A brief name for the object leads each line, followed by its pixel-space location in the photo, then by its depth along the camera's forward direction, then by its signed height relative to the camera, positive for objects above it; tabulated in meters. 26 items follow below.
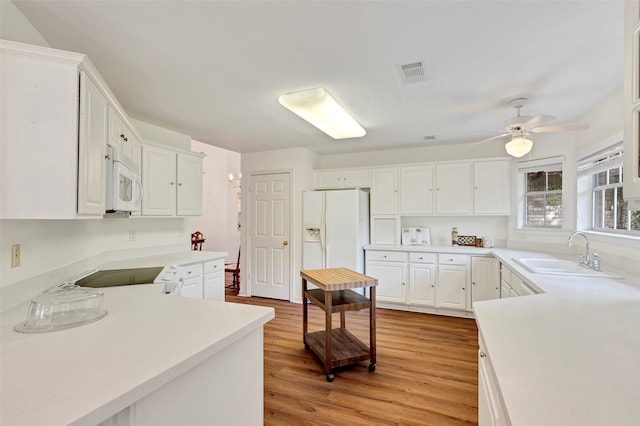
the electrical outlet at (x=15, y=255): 1.47 -0.23
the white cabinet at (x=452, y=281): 3.84 -0.90
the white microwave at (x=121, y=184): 1.85 +0.19
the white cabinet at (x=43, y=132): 1.24 +0.36
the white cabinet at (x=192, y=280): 2.93 -0.72
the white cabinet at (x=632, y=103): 1.09 +0.44
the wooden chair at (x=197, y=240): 6.27 -0.61
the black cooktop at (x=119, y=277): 2.02 -0.49
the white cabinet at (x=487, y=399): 0.97 -0.71
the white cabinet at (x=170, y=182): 3.11 +0.35
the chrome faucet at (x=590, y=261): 2.35 -0.39
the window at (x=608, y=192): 2.55 +0.24
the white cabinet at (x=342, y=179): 4.62 +0.57
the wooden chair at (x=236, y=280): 5.57 -1.31
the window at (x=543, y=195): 3.66 +0.25
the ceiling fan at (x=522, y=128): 2.55 +0.78
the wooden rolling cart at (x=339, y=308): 2.48 -0.84
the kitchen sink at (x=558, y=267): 2.21 -0.46
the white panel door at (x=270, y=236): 4.66 -0.37
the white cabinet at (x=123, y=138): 1.92 +0.59
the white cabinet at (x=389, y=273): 4.14 -0.86
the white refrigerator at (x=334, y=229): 4.24 -0.23
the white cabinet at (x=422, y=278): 3.99 -0.90
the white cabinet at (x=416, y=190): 4.28 +0.36
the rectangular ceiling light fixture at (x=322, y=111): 2.51 +0.97
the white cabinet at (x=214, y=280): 3.26 -0.78
